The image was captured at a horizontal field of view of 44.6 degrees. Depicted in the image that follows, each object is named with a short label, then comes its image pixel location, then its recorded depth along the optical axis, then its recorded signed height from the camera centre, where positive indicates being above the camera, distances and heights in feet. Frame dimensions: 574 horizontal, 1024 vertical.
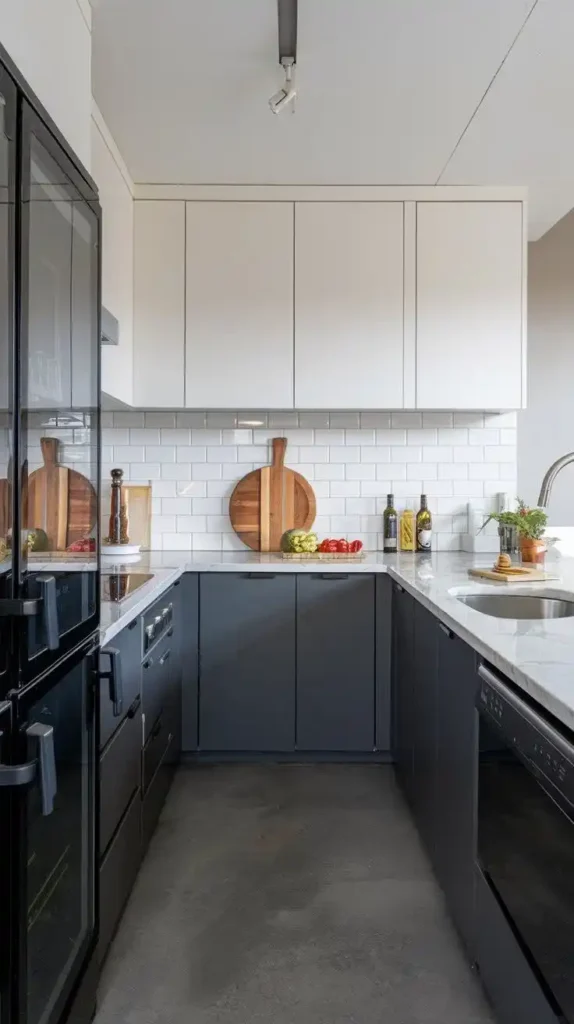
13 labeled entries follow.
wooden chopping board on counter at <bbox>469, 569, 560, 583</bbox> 8.01 -0.79
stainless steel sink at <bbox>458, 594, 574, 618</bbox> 7.60 -1.05
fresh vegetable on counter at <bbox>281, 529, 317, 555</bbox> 10.41 -0.53
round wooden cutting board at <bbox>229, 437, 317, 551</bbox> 11.45 +0.02
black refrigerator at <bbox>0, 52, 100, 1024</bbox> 3.51 -0.32
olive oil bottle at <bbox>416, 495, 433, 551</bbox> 11.26 -0.34
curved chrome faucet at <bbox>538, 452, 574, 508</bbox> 9.70 +0.44
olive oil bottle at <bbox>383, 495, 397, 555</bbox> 11.29 -0.37
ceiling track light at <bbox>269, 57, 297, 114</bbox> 7.43 +4.45
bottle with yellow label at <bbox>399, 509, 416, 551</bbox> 11.40 -0.39
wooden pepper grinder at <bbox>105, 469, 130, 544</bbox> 10.66 -0.15
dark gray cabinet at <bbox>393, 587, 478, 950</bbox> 5.49 -2.22
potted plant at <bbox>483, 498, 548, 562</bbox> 9.37 -0.27
